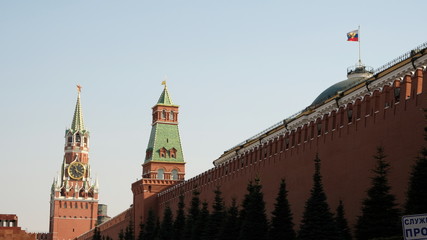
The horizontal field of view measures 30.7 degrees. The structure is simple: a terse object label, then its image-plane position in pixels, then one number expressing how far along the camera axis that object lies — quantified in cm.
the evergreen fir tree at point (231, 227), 3095
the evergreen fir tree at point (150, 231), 4451
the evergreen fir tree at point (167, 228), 4056
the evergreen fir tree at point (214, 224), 3322
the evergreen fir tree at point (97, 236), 5679
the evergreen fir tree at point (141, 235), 4684
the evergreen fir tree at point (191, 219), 3672
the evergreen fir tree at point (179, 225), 3897
